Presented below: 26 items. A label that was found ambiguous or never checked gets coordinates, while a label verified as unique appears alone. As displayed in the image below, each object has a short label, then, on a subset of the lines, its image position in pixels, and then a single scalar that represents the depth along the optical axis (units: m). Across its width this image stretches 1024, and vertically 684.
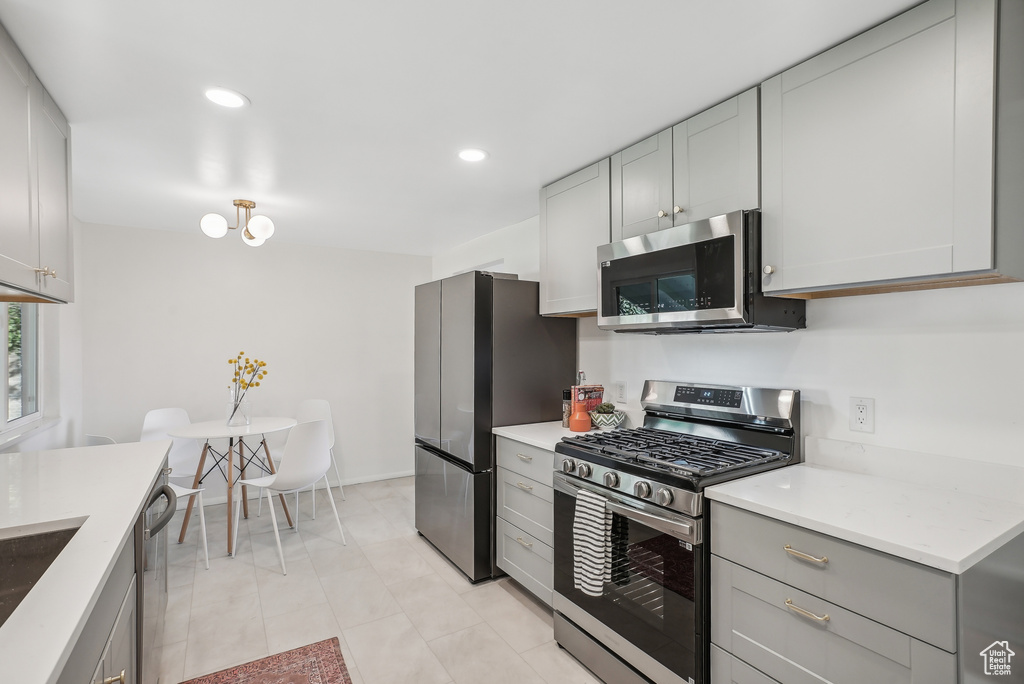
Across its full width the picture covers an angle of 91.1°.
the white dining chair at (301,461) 3.02
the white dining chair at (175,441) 3.59
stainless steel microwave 1.82
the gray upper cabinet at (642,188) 2.19
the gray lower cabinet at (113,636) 0.90
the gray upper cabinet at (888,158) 1.31
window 2.76
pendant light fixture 2.85
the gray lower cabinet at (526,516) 2.45
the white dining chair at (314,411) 4.28
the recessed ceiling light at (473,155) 2.47
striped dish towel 1.94
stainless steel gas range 1.67
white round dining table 3.24
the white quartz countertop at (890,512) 1.17
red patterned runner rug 2.03
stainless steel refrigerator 2.86
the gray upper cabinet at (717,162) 1.85
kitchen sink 1.20
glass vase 3.56
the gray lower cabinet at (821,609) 1.15
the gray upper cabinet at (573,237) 2.57
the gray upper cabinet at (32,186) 1.52
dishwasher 1.54
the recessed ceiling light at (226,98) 1.88
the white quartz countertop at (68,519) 0.76
